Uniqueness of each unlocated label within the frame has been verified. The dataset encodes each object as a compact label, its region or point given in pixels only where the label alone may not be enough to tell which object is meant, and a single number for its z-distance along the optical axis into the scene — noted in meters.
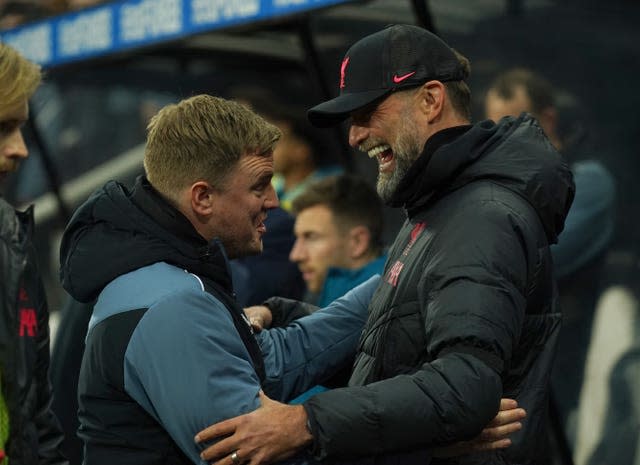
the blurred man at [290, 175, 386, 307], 9.42
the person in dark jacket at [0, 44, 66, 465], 5.73
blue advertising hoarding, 10.98
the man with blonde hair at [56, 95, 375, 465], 4.78
